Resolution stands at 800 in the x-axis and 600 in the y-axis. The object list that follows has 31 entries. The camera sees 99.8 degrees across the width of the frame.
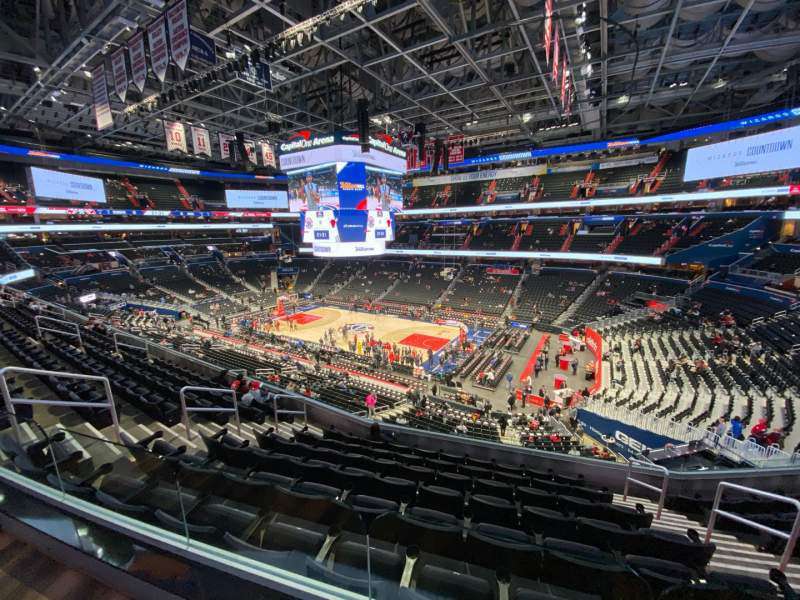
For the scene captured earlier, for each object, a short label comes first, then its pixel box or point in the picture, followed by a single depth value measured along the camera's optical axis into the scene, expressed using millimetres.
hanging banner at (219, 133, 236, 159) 21547
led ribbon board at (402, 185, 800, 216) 20769
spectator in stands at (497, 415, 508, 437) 11523
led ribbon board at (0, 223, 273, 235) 28089
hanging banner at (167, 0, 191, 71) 8000
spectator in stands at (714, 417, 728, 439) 9676
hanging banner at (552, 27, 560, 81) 9680
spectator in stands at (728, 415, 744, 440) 9520
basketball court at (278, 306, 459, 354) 25703
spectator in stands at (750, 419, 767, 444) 8914
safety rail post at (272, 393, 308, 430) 7006
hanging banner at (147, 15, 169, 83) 8516
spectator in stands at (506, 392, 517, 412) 15305
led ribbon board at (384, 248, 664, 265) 26341
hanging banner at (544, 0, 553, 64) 8242
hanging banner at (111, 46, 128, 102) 10344
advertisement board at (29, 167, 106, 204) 28016
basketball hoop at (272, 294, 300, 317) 33188
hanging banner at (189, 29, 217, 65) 8508
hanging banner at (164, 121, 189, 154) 16609
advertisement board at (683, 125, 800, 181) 17812
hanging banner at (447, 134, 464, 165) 23562
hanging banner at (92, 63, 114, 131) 11492
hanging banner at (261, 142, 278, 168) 20625
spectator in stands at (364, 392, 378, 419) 11119
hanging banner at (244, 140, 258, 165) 20780
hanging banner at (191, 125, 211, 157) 17625
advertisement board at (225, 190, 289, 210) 43938
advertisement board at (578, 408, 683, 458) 10633
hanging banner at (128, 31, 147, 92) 9555
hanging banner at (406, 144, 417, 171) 25958
